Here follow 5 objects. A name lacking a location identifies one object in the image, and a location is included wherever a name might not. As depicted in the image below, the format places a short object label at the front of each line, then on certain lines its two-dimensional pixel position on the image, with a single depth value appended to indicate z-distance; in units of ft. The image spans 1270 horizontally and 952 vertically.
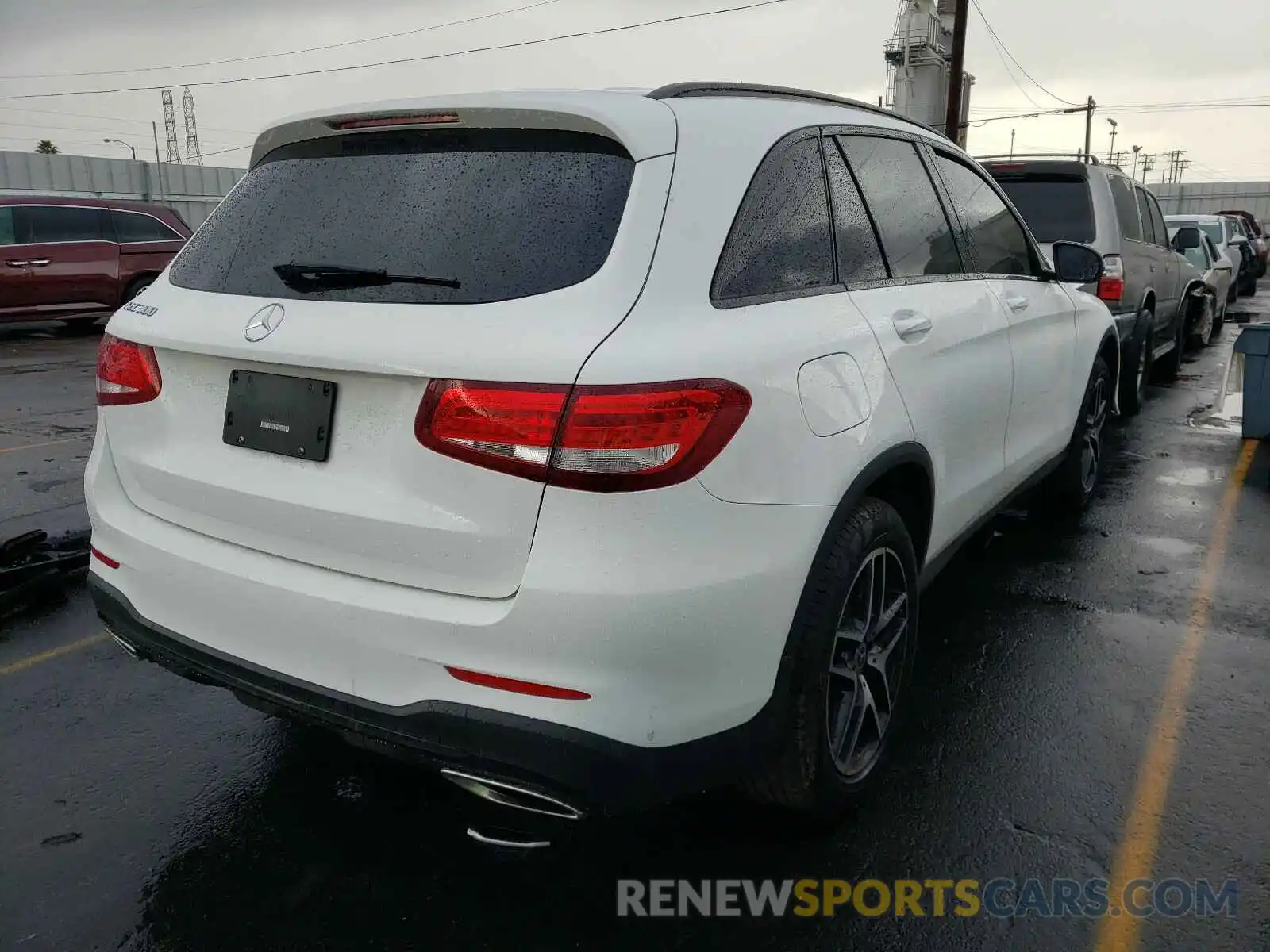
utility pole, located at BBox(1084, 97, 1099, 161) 213.87
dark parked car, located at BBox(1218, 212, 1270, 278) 81.87
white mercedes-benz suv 6.68
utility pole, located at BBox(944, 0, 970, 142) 71.56
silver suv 24.98
